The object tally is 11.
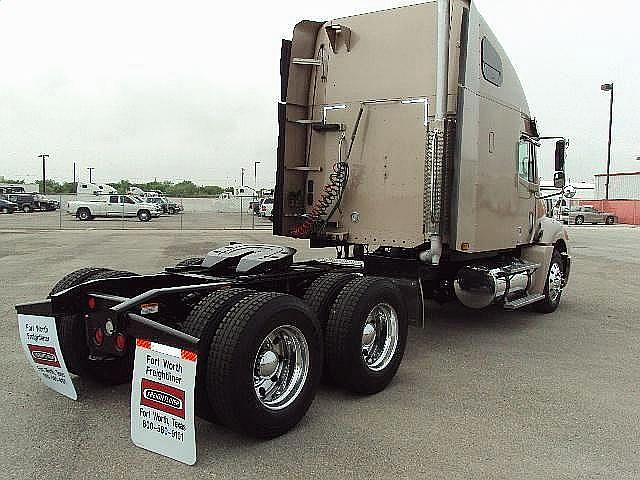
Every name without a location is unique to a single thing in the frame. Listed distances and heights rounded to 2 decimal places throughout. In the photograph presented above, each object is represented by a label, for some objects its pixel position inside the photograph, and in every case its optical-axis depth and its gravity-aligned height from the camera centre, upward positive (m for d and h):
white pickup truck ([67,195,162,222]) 39.31 -0.48
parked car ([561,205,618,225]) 48.06 -0.15
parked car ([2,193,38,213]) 54.31 -0.25
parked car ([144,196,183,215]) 53.22 -0.30
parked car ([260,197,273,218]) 42.24 -0.16
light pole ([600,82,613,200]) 56.07 +11.29
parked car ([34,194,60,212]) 57.40 -0.47
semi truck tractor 4.22 -0.34
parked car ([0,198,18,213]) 51.28 -0.75
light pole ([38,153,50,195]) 93.39 +3.40
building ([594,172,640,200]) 62.56 +3.12
